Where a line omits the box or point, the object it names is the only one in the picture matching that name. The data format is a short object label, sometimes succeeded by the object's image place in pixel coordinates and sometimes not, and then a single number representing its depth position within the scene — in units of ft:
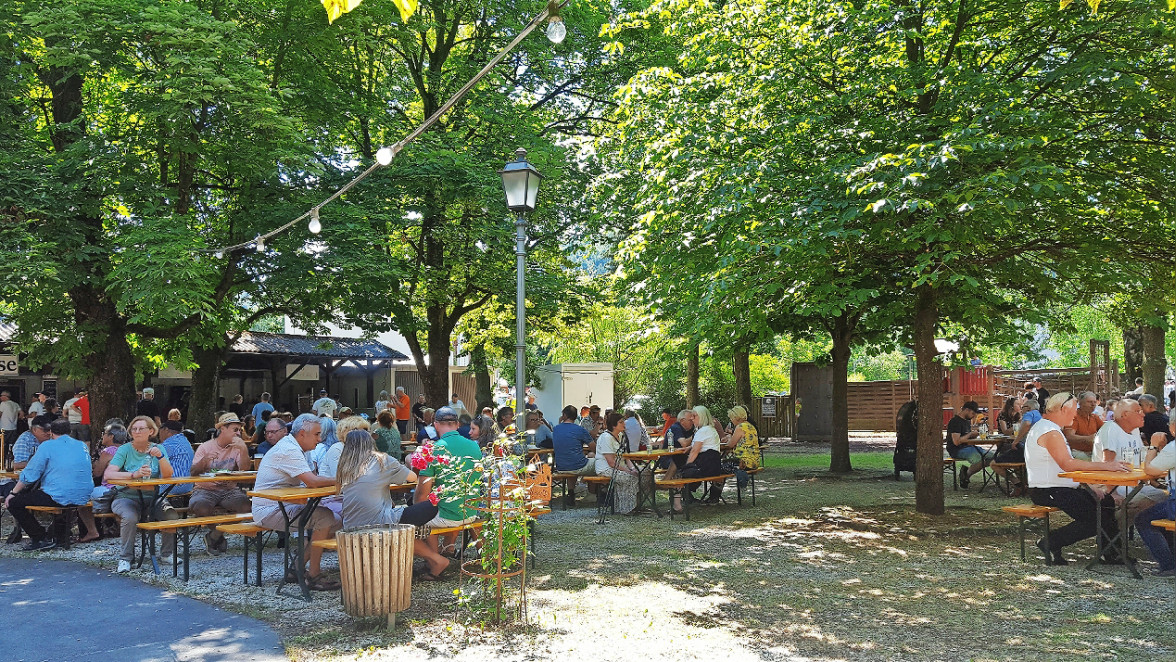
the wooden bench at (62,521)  29.32
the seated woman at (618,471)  37.14
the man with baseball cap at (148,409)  47.27
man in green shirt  20.25
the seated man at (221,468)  29.07
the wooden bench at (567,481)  40.40
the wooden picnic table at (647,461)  36.83
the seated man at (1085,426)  34.40
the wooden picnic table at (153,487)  26.55
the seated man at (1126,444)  25.54
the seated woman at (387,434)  34.99
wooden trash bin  18.71
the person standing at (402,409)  60.54
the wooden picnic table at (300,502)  22.20
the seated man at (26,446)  33.83
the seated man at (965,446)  44.50
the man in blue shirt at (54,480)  29.43
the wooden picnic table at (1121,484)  22.85
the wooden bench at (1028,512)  24.75
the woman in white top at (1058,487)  24.98
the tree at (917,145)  25.66
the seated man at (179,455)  30.71
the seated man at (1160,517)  23.29
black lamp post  26.81
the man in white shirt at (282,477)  24.14
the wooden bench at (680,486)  34.99
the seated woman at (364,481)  21.88
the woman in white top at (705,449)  36.70
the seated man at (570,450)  40.81
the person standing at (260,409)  53.83
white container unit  82.07
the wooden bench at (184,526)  23.82
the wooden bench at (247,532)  23.66
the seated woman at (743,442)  39.75
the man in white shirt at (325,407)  37.29
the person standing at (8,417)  56.08
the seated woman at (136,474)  27.35
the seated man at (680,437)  40.66
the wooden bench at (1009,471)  40.75
